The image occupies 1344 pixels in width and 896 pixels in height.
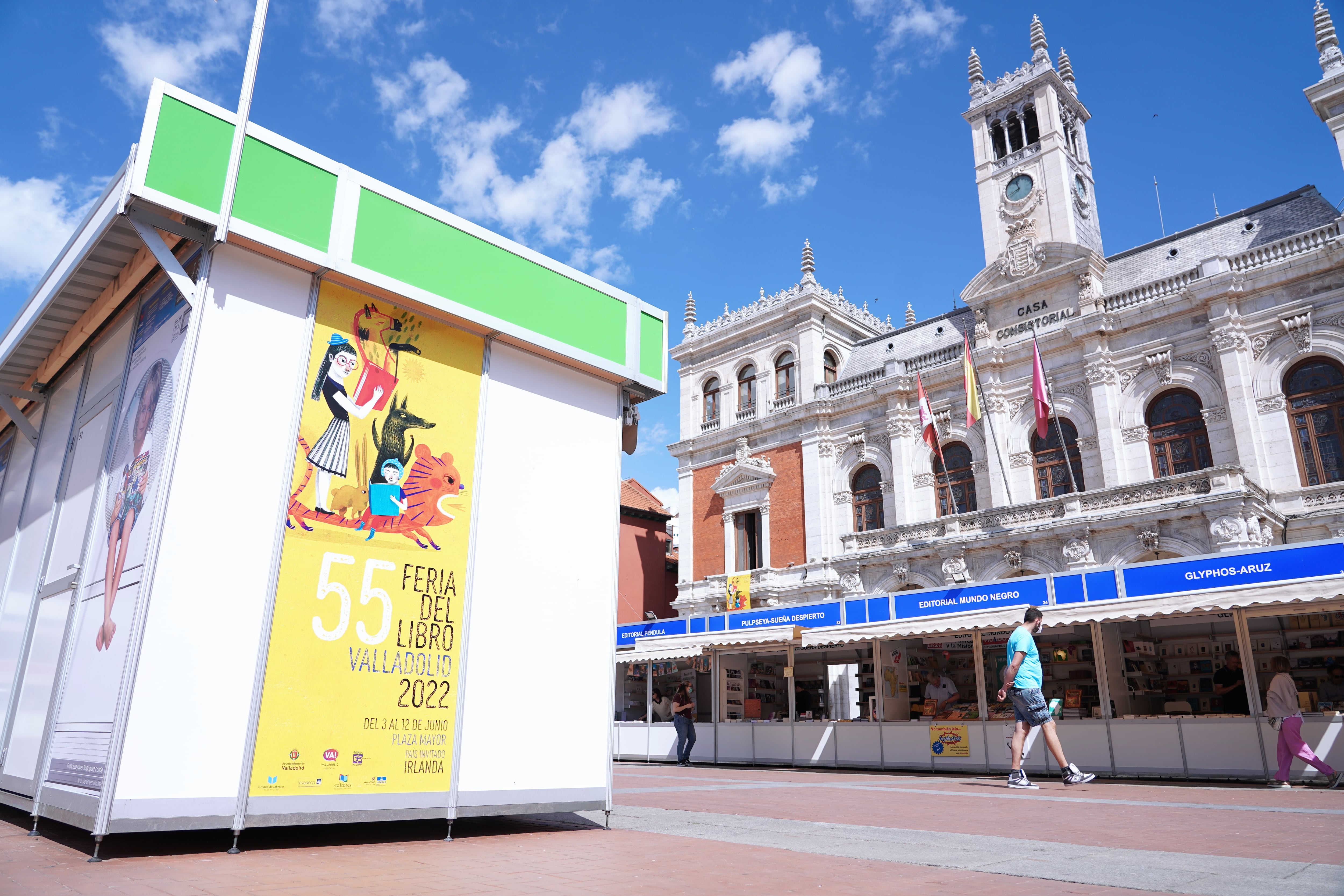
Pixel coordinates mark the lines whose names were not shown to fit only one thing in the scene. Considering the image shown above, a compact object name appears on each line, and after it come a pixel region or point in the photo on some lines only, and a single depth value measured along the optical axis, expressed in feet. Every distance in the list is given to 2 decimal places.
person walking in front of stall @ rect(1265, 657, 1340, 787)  37.78
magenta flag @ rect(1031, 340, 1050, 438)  79.41
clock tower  96.58
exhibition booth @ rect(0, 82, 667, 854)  19.69
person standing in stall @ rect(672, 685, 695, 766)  66.33
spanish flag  84.02
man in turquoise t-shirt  35.63
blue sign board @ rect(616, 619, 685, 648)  83.66
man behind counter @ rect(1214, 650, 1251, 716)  46.14
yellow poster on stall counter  53.21
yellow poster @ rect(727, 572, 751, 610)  106.11
